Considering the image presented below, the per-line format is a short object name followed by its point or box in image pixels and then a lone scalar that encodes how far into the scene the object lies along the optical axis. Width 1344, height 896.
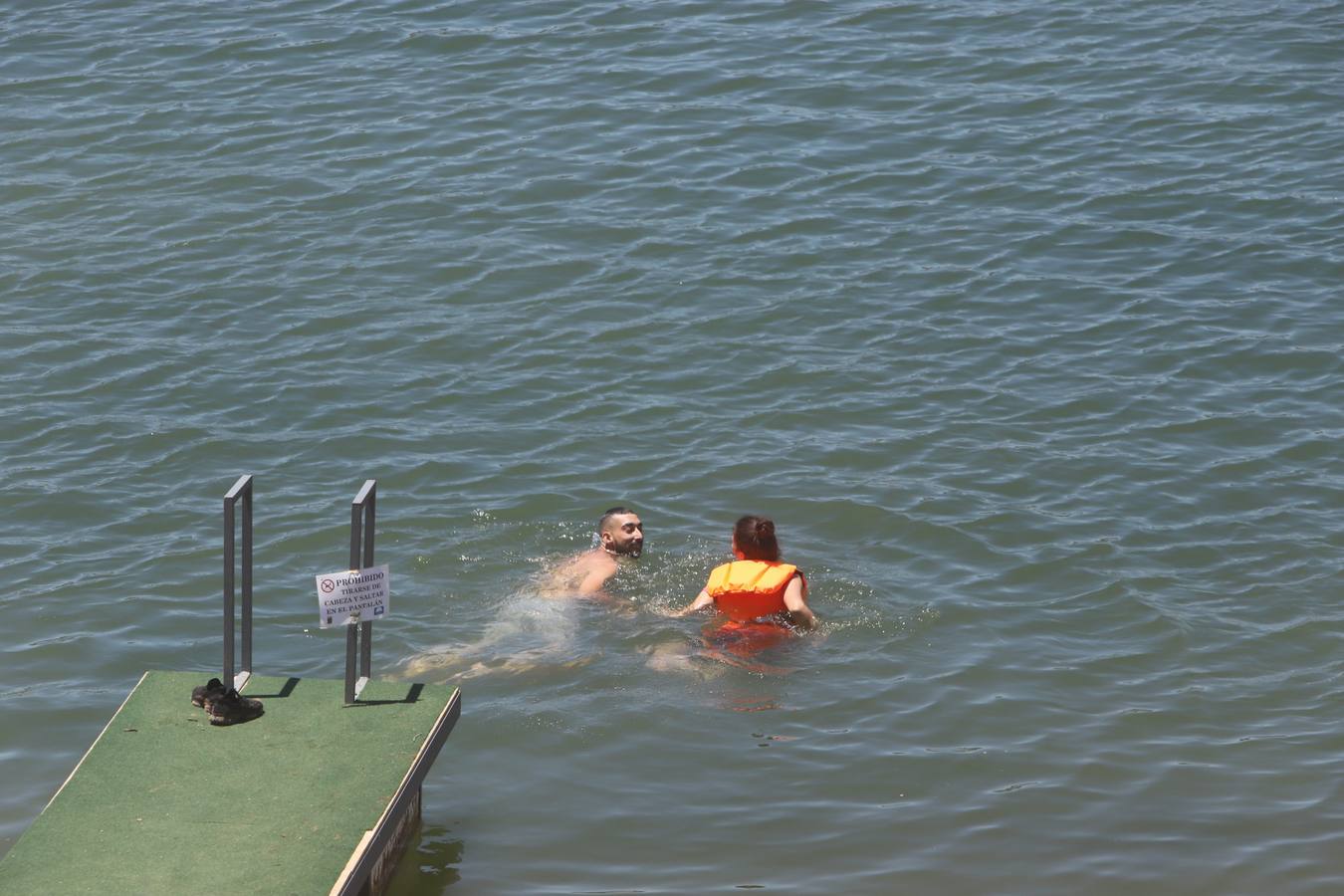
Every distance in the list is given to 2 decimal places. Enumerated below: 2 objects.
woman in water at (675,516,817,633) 21.42
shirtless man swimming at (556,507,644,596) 22.80
